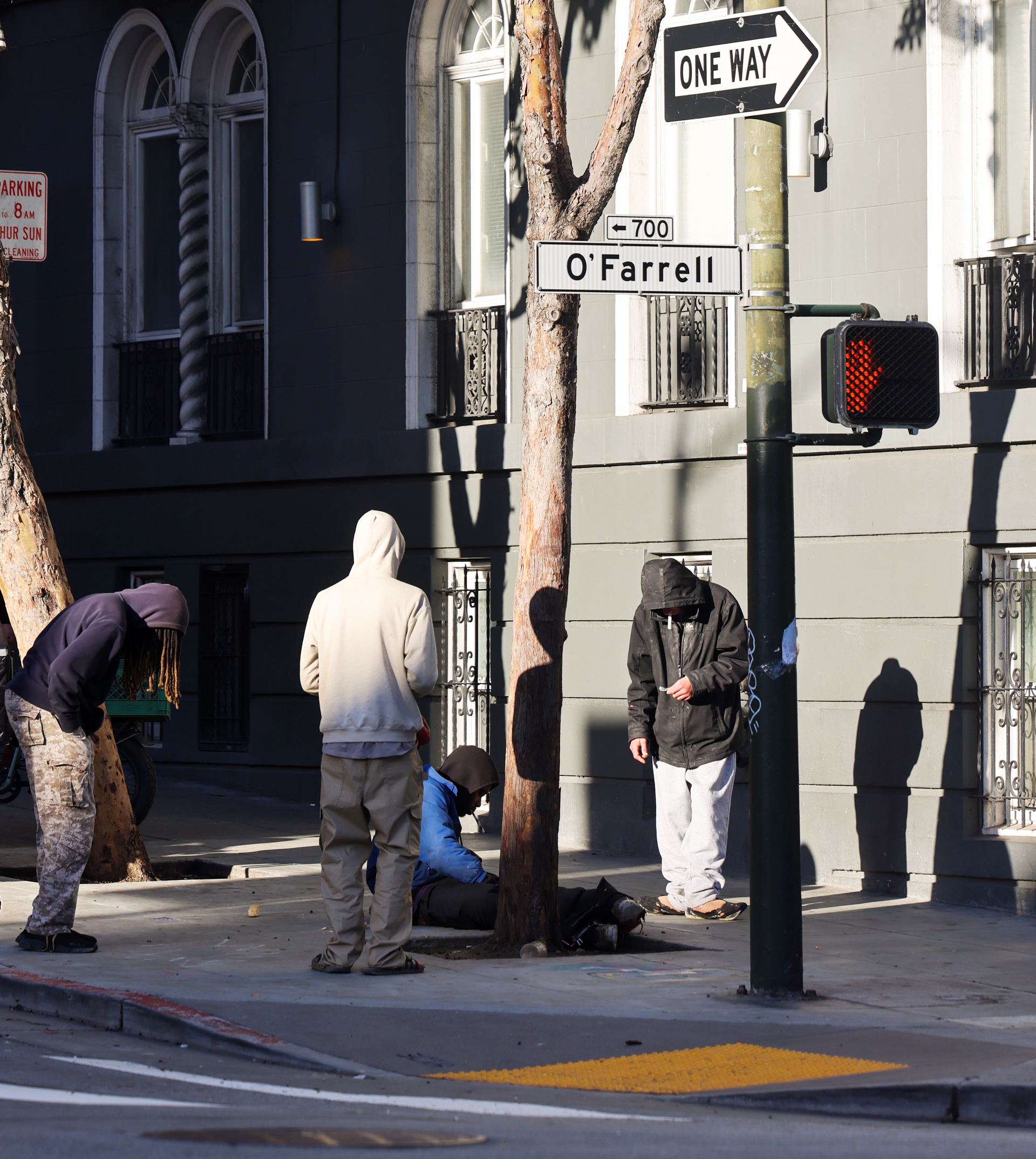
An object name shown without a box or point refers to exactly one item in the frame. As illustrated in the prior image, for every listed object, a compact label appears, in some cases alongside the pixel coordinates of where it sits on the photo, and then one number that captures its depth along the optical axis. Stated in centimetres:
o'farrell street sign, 1592
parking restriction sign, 2462
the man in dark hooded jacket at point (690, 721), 2025
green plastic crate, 2537
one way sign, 1541
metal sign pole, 1525
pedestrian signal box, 1505
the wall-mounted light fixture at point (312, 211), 3020
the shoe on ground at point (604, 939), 1786
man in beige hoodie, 1623
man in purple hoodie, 1698
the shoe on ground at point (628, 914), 1794
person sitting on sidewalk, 1855
